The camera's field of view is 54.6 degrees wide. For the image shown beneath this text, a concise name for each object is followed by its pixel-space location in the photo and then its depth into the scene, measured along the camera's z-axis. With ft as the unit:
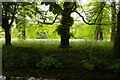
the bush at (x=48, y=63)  17.56
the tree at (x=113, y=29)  34.54
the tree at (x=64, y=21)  17.56
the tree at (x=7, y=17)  20.14
